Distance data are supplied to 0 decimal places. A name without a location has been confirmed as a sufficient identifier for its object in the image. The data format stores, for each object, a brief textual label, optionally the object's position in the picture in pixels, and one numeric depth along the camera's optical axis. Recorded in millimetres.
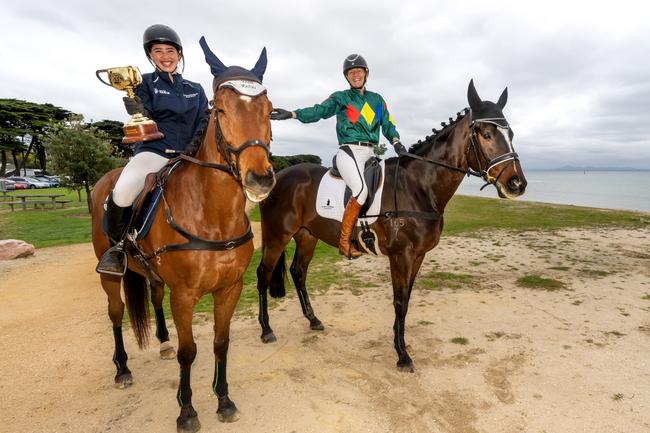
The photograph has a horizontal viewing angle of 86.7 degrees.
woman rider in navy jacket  3369
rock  10219
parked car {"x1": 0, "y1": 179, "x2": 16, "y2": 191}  38288
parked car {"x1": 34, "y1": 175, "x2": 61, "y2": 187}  46312
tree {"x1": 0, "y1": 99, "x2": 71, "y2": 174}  45344
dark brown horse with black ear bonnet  4254
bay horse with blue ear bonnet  2537
